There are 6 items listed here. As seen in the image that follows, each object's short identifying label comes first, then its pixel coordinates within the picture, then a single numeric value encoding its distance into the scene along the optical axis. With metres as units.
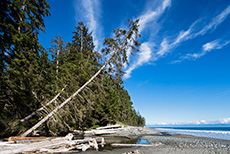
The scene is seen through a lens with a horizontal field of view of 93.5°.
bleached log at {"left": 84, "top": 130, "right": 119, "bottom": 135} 14.94
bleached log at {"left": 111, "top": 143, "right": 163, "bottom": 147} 8.60
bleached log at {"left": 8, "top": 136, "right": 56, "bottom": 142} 6.14
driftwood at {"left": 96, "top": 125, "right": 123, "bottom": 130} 16.91
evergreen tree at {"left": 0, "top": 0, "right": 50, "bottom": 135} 7.07
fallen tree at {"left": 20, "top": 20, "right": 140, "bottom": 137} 11.92
